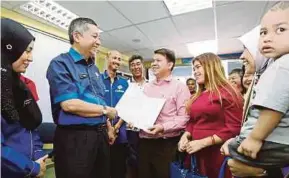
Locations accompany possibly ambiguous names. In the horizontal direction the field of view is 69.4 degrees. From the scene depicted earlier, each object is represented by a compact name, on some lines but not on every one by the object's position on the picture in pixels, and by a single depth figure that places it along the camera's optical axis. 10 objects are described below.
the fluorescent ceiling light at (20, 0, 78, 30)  3.13
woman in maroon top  1.30
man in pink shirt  1.66
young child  0.64
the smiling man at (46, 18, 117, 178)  1.27
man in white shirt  2.43
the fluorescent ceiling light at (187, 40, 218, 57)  5.00
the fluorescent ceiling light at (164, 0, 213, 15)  3.07
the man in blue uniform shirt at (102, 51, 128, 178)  2.28
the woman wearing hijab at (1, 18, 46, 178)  0.89
